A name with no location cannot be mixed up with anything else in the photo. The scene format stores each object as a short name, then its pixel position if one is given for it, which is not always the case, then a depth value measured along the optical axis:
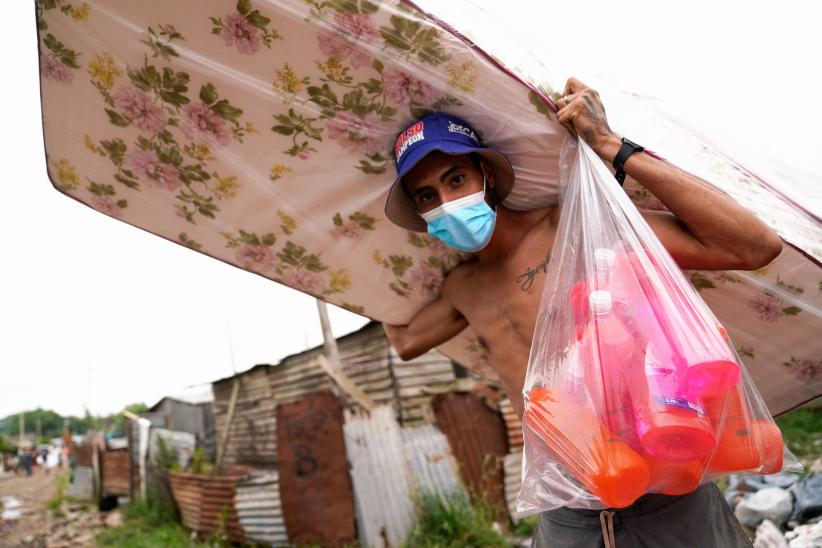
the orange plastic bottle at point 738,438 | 1.08
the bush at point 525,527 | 6.63
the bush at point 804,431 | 8.45
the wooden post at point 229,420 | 11.50
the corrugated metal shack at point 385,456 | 6.65
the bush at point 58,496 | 17.04
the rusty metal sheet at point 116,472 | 15.82
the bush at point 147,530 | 9.45
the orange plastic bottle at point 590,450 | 1.03
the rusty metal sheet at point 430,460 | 6.57
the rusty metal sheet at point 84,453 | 20.09
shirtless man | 1.39
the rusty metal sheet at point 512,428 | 7.55
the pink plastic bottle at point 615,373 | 1.08
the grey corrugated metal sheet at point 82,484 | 18.98
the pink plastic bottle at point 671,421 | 1.00
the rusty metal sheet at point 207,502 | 8.49
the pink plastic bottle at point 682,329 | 1.06
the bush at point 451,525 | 5.98
